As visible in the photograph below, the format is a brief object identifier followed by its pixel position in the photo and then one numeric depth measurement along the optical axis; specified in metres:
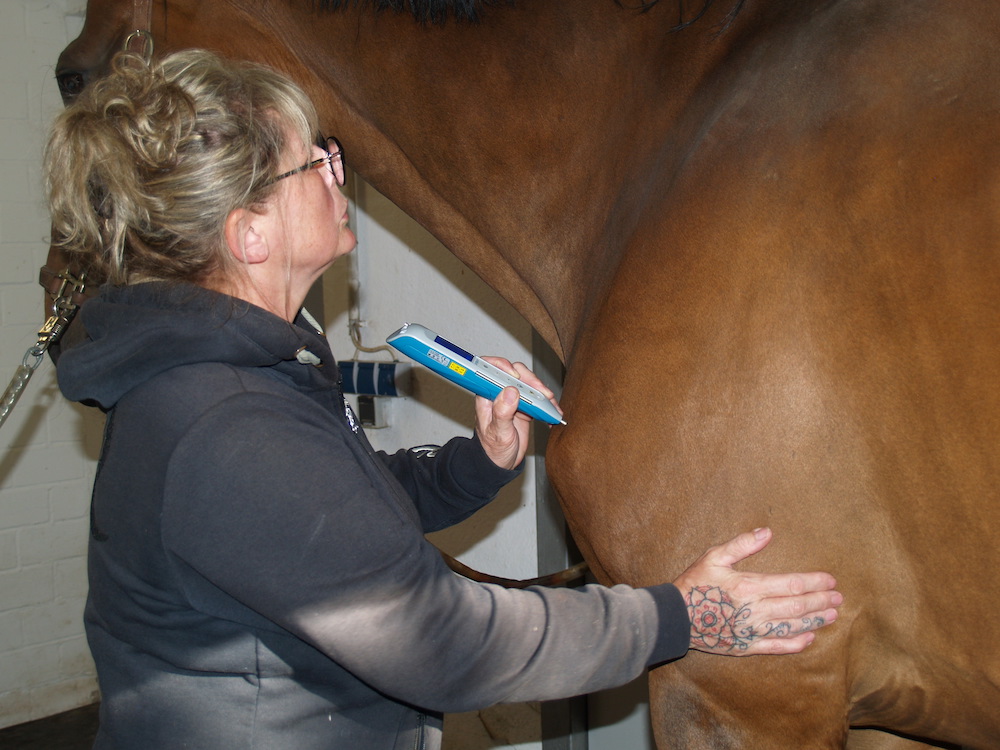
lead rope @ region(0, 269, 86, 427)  1.29
